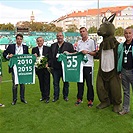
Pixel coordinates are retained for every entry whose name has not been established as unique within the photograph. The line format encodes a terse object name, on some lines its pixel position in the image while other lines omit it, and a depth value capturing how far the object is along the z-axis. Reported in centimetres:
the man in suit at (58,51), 539
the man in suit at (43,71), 541
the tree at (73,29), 7253
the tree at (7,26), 5656
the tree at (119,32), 6223
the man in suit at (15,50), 518
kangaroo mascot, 473
